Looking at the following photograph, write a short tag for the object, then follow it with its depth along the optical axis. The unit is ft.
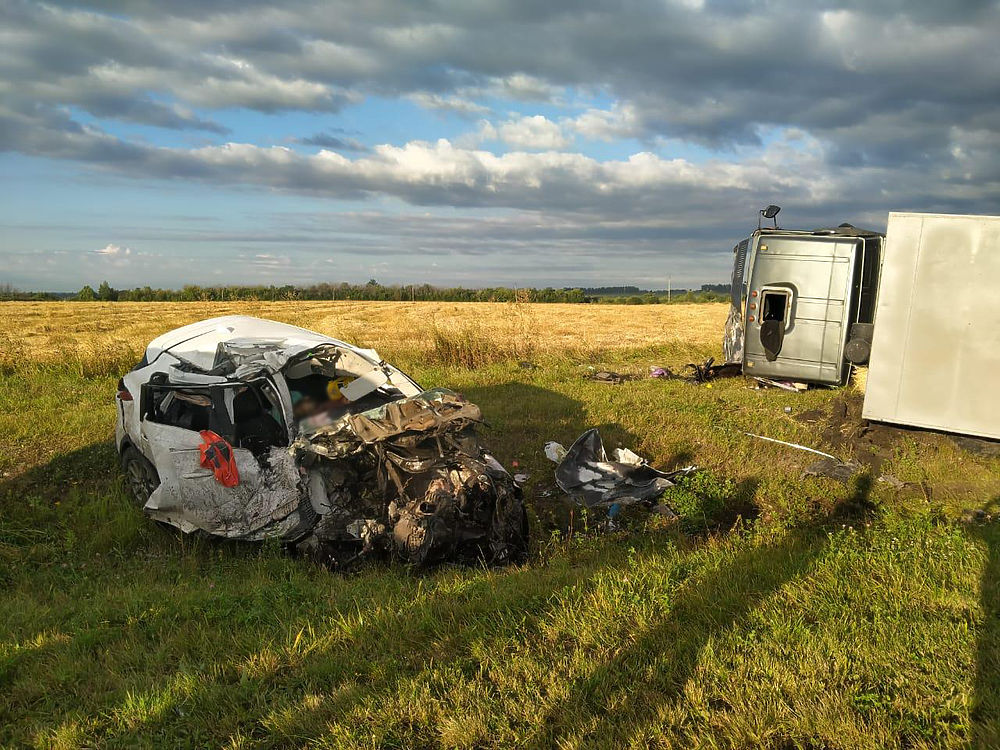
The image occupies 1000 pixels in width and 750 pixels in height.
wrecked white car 16.02
